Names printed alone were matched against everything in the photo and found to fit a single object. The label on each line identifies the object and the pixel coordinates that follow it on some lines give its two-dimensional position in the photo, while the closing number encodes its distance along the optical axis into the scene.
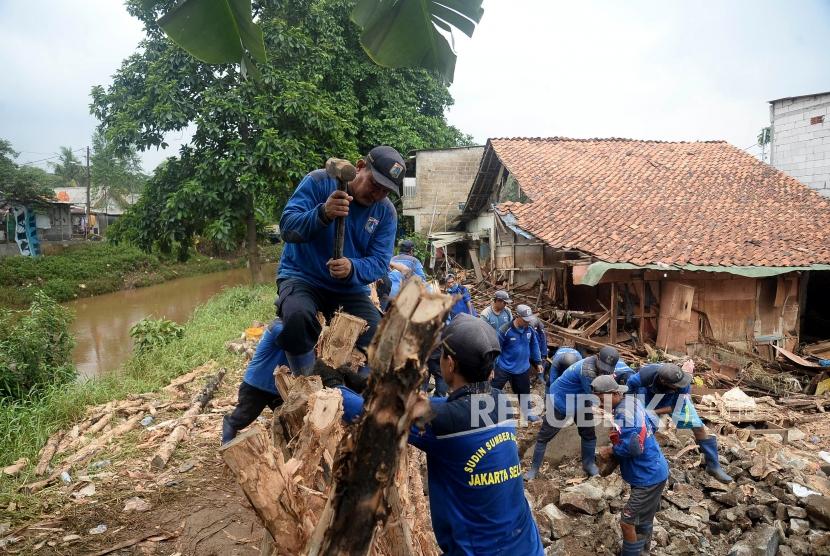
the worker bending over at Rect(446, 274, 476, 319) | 6.22
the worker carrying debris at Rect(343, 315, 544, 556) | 1.83
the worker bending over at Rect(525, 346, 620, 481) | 4.50
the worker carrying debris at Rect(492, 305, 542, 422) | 6.10
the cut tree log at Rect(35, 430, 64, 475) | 4.42
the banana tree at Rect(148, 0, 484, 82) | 2.04
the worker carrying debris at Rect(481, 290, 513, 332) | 6.60
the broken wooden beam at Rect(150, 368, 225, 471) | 4.37
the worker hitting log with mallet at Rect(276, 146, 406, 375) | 2.35
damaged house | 9.56
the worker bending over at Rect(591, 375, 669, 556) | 3.60
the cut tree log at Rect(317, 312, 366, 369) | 2.34
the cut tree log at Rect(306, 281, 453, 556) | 1.23
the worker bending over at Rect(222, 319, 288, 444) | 3.06
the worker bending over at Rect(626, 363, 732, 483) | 4.48
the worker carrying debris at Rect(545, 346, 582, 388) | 5.40
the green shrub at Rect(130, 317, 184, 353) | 9.23
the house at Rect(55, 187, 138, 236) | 26.39
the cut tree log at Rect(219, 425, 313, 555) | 1.43
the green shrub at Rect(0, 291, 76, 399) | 6.55
